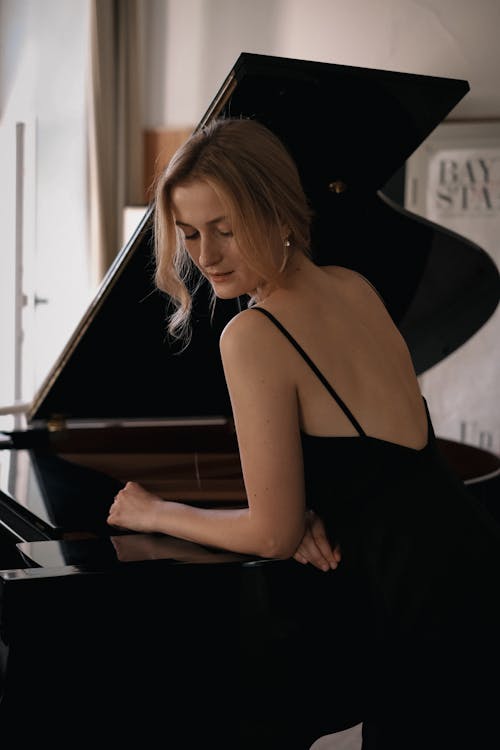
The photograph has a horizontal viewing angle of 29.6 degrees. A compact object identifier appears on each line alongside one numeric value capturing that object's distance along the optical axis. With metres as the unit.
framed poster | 5.78
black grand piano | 1.44
